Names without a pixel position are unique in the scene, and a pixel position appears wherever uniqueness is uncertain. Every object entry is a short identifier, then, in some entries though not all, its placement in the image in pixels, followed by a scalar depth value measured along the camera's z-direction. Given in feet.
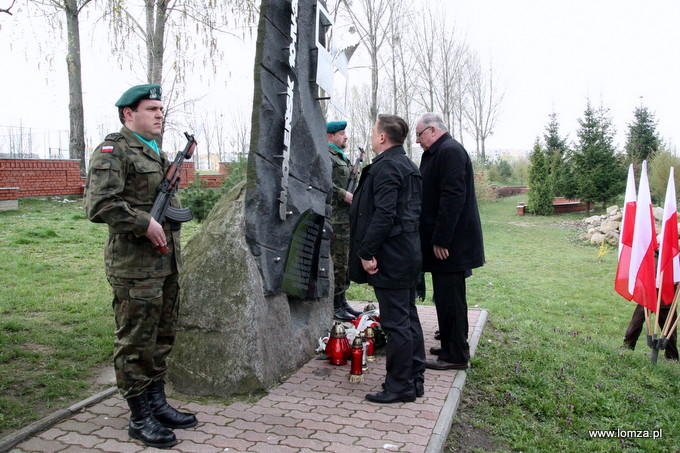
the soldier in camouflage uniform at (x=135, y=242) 10.53
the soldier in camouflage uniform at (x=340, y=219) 21.02
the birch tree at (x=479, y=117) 131.13
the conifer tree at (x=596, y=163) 79.25
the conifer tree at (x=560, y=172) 83.05
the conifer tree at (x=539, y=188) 83.56
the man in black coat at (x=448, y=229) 14.93
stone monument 13.47
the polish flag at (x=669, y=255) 18.26
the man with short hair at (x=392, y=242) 12.91
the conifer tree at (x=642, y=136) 92.58
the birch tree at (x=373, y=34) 72.33
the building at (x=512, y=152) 337.93
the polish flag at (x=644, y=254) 18.47
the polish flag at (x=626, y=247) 19.04
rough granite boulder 13.37
